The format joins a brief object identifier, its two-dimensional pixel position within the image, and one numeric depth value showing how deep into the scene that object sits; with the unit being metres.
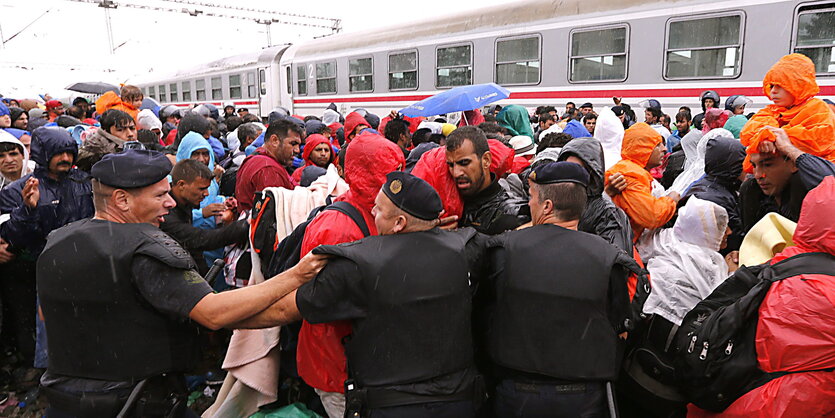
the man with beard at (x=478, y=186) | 2.89
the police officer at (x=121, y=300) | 1.92
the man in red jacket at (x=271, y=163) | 3.90
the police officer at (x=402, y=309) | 1.89
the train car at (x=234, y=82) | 17.72
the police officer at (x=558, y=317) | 2.03
